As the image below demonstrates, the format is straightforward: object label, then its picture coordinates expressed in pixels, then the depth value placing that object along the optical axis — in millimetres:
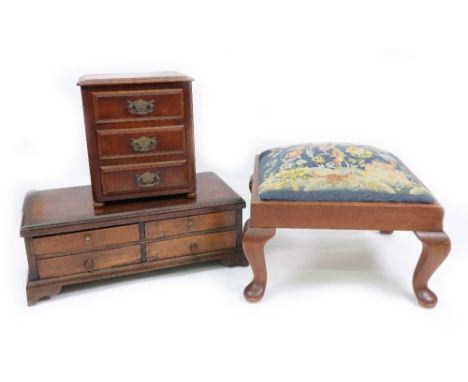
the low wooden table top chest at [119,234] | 2227
